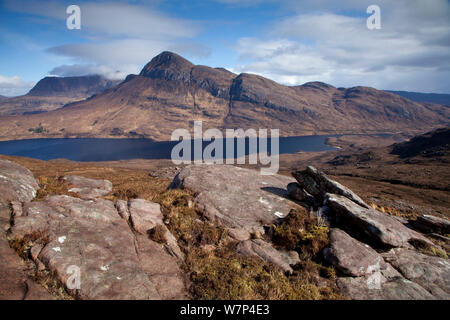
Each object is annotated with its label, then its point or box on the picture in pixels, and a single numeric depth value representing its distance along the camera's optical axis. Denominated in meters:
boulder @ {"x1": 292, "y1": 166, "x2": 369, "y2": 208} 12.97
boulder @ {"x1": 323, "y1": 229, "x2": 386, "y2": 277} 7.79
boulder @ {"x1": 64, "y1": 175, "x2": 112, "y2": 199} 14.96
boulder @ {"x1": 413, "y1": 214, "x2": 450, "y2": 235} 13.35
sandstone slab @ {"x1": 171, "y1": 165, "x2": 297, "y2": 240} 10.85
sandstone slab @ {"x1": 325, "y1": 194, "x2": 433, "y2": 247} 9.73
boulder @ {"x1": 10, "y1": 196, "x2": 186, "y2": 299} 6.21
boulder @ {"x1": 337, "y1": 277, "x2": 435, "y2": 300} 7.02
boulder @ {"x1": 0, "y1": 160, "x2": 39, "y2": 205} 9.20
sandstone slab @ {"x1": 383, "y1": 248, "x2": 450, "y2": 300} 7.66
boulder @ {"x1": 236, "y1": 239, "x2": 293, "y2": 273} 8.14
